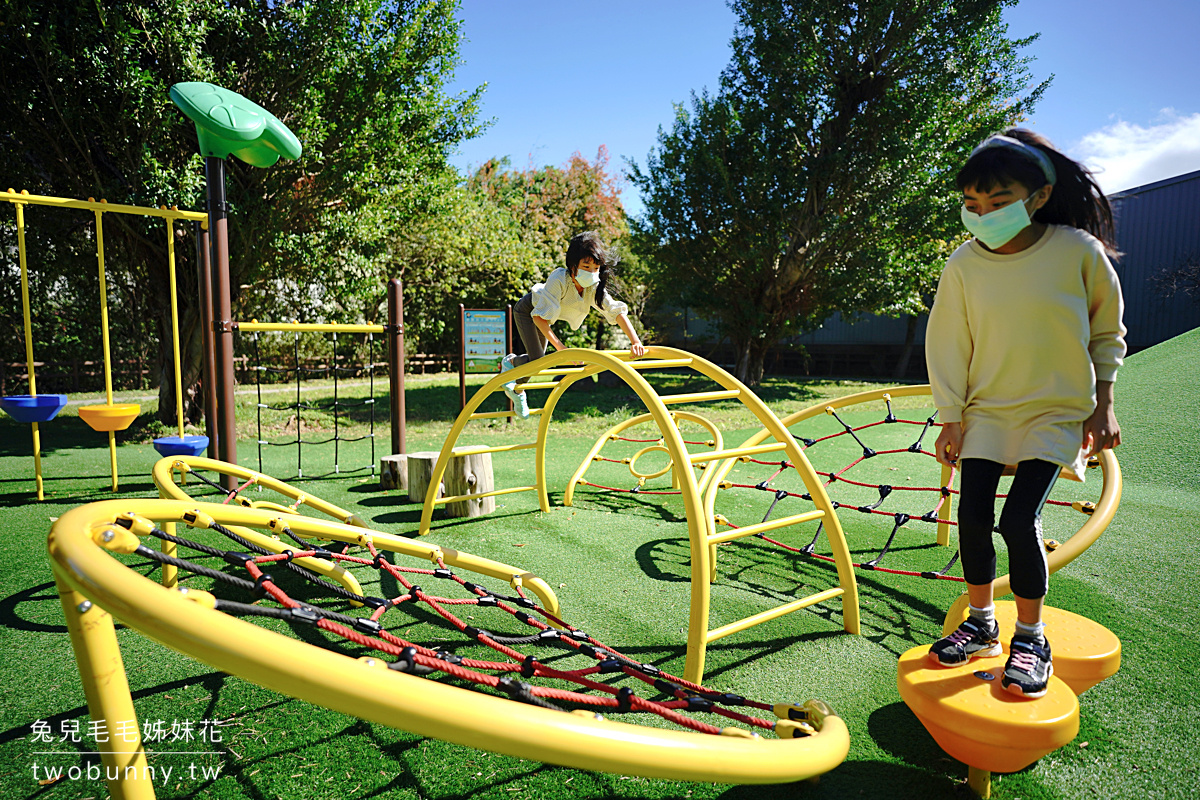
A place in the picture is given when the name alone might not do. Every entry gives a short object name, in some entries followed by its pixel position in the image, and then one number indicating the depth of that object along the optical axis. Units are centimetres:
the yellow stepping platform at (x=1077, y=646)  185
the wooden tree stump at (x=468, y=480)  460
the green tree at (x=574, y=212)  1762
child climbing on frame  406
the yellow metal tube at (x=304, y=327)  500
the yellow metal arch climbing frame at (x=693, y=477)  228
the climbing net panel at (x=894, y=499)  296
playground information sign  871
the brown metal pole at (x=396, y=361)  593
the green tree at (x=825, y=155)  1237
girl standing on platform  169
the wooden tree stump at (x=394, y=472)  552
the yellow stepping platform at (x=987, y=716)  154
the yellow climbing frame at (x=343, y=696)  83
